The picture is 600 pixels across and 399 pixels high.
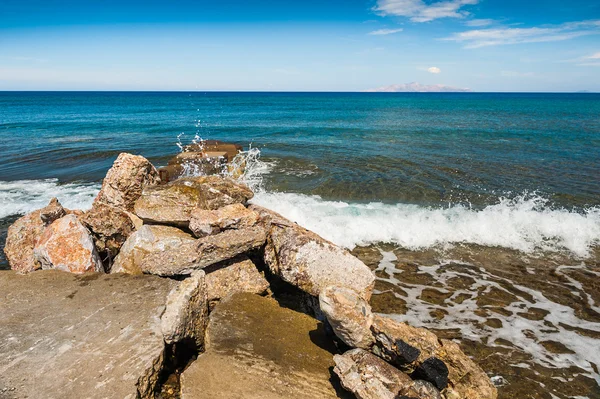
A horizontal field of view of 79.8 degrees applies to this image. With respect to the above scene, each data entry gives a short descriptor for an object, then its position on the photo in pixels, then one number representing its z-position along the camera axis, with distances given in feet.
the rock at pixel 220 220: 21.25
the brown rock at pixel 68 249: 20.29
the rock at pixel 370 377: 12.21
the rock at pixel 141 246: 20.57
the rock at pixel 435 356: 13.71
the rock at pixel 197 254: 19.07
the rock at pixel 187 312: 14.30
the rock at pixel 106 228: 23.03
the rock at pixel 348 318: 14.24
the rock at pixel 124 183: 27.32
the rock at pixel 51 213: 23.97
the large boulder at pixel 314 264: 18.33
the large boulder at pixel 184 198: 23.62
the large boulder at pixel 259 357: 12.75
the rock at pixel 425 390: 12.39
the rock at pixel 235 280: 19.77
